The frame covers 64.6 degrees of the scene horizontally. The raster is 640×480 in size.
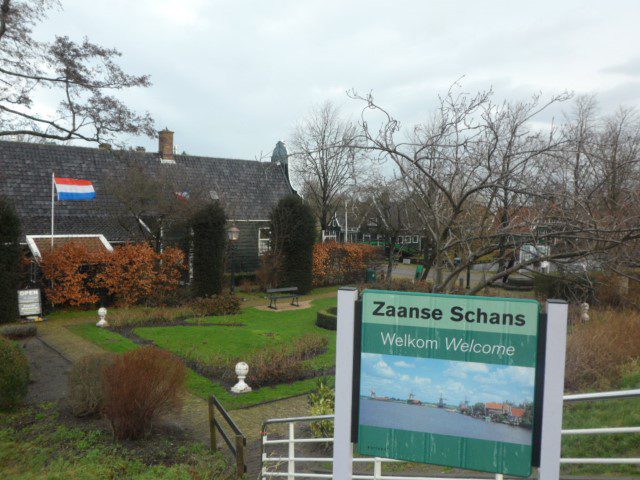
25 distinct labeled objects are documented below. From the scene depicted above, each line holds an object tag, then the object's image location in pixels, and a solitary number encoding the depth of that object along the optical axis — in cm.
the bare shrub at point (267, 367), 1127
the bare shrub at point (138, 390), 769
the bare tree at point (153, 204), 2039
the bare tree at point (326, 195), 3103
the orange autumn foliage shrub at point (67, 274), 1798
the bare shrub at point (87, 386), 885
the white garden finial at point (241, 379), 1046
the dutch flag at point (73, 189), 1906
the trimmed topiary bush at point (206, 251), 2094
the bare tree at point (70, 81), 1232
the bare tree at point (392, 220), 1775
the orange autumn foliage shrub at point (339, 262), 2706
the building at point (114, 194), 2083
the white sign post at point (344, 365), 360
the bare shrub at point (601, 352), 945
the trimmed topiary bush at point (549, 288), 1939
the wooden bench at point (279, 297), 2108
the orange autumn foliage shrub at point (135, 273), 1898
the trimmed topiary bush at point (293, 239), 2444
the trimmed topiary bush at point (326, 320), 1712
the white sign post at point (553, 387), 315
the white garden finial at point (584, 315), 1396
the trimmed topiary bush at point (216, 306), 1884
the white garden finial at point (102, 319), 1629
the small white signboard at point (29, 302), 1694
